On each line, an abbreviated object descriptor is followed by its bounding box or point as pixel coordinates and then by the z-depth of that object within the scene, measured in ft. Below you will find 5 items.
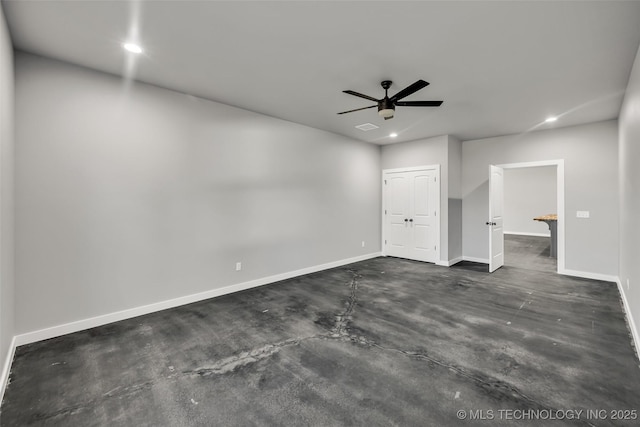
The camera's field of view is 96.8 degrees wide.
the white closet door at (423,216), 20.09
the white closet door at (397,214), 21.59
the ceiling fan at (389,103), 10.56
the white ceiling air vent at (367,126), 16.71
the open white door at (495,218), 17.69
